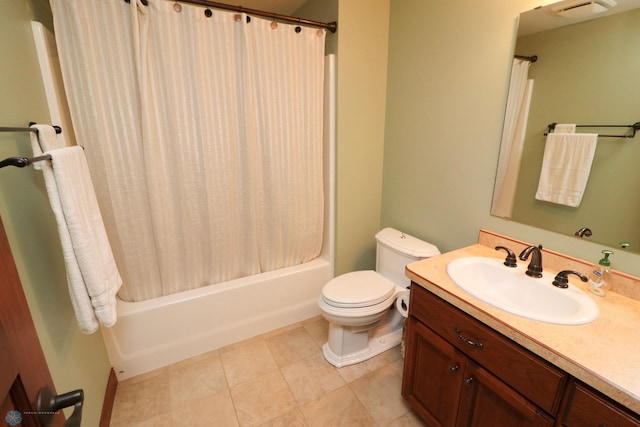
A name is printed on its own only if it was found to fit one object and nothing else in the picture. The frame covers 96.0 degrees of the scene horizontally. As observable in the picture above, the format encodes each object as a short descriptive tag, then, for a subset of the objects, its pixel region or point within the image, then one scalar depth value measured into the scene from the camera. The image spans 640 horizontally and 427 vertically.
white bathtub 1.72
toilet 1.69
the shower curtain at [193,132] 1.46
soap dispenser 1.12
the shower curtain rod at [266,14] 1.59
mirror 1.06
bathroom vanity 0.77
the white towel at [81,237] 0.94
